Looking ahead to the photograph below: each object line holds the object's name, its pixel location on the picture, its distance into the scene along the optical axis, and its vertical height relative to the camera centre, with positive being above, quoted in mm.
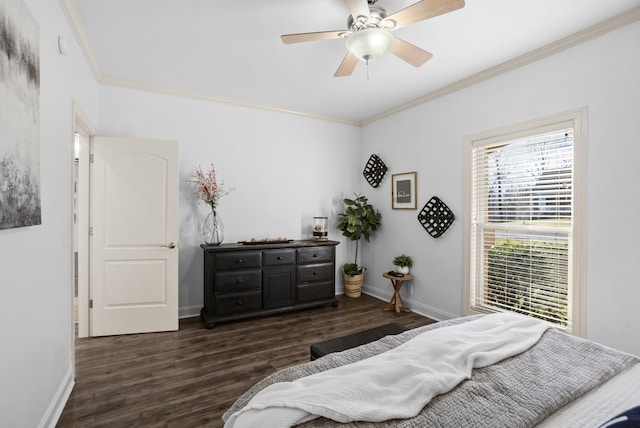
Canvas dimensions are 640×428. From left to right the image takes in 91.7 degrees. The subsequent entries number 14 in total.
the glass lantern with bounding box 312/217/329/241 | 4406 -261
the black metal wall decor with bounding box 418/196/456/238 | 3607 -52
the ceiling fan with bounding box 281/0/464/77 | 1923 +1234
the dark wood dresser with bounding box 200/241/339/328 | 3496 -820
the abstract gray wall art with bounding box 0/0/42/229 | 1257 +415
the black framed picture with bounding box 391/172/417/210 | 4066 +290
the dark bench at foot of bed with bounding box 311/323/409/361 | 1956 -864
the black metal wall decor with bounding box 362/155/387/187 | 4609 +637
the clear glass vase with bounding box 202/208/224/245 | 3770 -225
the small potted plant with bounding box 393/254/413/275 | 3988 -663
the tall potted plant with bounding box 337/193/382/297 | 4570 -207
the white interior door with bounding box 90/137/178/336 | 3180 -271
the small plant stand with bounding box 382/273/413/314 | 3885 -1071
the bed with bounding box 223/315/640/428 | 1043 -681
